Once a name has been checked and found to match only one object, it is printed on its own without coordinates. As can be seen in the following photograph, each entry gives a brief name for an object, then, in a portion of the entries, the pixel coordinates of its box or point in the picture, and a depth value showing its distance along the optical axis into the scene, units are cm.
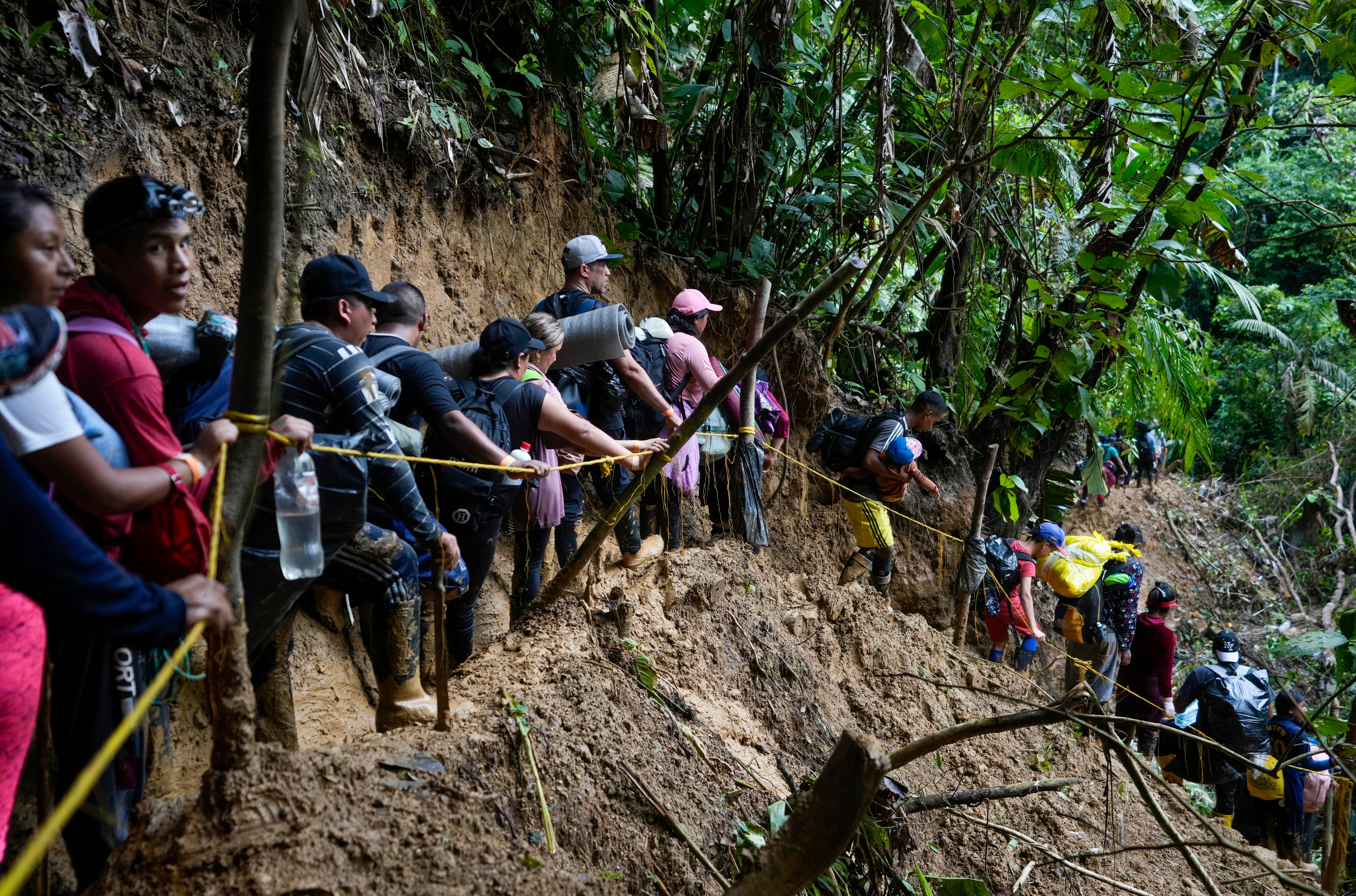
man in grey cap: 489
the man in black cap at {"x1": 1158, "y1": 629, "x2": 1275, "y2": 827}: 670
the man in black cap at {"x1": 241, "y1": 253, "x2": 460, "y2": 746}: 268
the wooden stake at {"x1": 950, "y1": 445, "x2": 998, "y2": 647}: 732
